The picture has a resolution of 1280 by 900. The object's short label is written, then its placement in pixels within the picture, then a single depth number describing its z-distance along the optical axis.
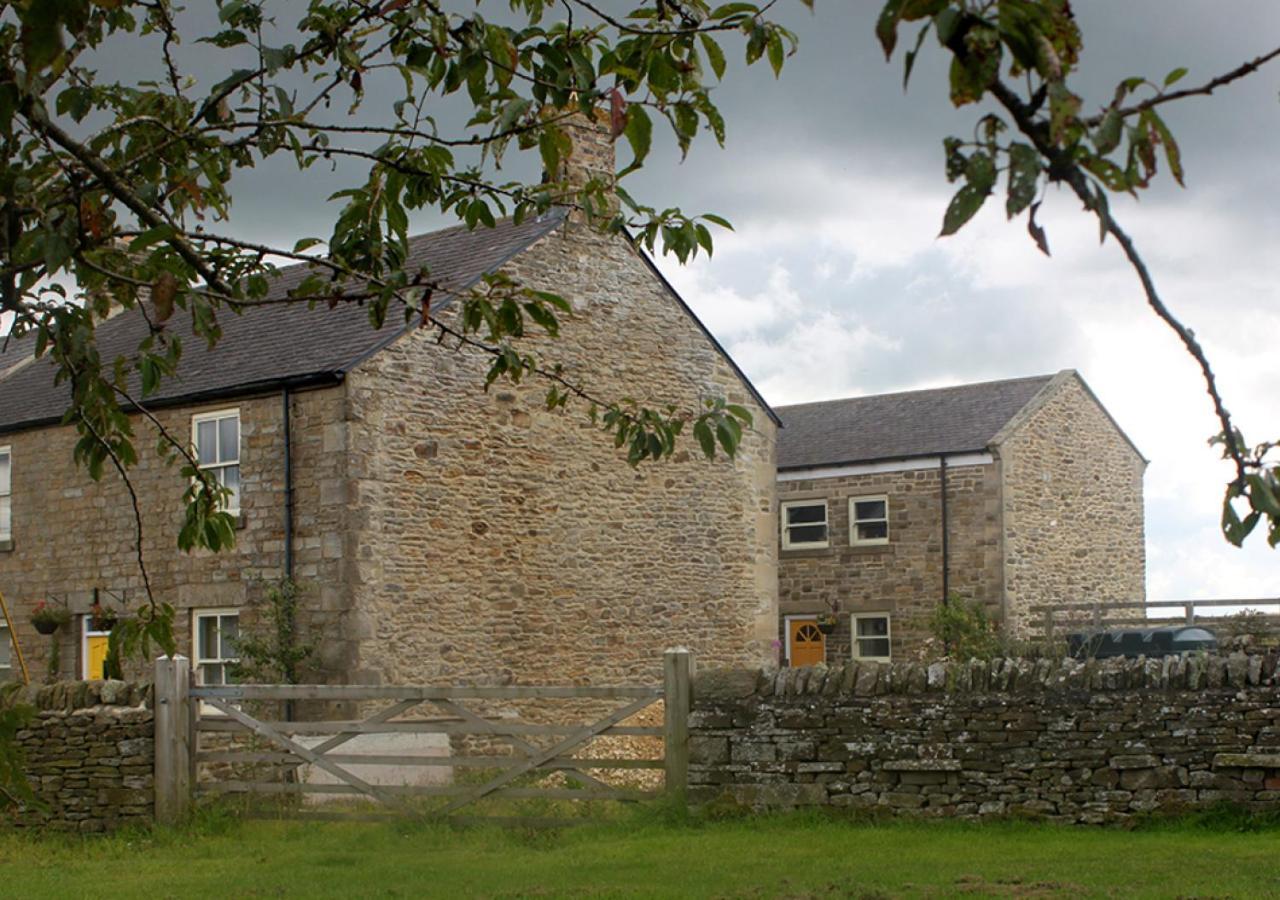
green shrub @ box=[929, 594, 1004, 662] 27.73
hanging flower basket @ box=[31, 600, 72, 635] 20.38
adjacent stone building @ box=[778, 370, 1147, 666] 29.33
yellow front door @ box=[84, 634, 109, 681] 20.67
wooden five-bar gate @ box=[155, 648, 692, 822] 12.34
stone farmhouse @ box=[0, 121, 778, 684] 18.06
